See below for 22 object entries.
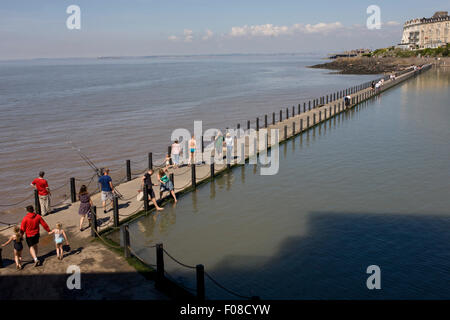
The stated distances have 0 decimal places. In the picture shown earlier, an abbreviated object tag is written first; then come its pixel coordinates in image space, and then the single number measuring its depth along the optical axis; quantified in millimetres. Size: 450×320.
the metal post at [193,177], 17514
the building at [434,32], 180375
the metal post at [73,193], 15844
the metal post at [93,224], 12469
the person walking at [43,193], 14234
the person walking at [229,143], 21775
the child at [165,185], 15586
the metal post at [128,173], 18844
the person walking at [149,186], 14738
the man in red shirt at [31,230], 10602
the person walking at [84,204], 12867
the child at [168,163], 19594
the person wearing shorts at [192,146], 20636
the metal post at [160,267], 9672
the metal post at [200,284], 8812
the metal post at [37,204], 14495
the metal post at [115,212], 13195
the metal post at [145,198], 14844
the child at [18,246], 10259
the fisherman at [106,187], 14147
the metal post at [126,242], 11008
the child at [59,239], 10797
